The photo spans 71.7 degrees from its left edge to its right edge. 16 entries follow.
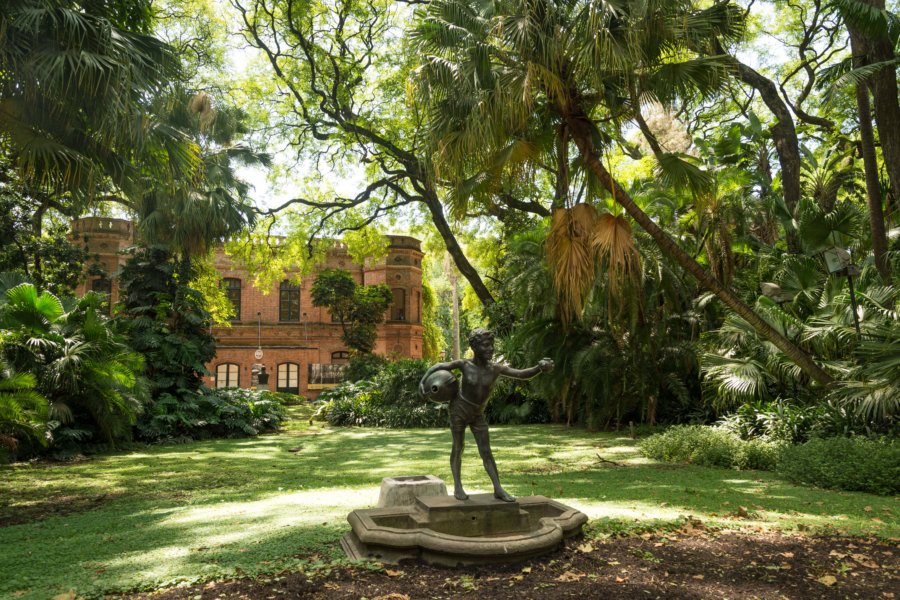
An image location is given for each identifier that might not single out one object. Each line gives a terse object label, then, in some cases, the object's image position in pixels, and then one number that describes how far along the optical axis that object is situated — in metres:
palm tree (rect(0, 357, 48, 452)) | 6.59
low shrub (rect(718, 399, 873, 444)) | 8.70
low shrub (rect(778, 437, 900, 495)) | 6.95
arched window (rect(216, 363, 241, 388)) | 34.22
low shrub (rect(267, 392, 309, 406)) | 25.92
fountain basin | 4.17
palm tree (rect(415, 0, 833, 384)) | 7.41
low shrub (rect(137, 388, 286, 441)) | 13.65
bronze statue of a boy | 4.73
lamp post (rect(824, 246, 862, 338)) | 8.44
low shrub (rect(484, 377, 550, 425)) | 17.47
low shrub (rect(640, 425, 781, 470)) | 8.88
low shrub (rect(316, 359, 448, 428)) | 17.81
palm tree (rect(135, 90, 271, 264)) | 16.34
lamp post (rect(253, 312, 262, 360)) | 34.17
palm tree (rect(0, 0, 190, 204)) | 7.12
